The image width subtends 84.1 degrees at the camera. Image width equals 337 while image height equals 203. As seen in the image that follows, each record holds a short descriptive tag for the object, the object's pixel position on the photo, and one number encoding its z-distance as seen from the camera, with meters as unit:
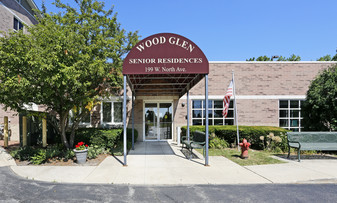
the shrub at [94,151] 7.41
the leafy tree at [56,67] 5.79
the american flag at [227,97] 9.01
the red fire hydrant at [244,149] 7.66
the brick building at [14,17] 11.87
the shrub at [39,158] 6.72
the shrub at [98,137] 8.41
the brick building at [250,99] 12.40
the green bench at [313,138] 7.81
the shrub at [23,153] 7.16
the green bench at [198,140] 7.70
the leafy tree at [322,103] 9.09
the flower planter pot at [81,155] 6.79
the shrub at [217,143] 9.70
